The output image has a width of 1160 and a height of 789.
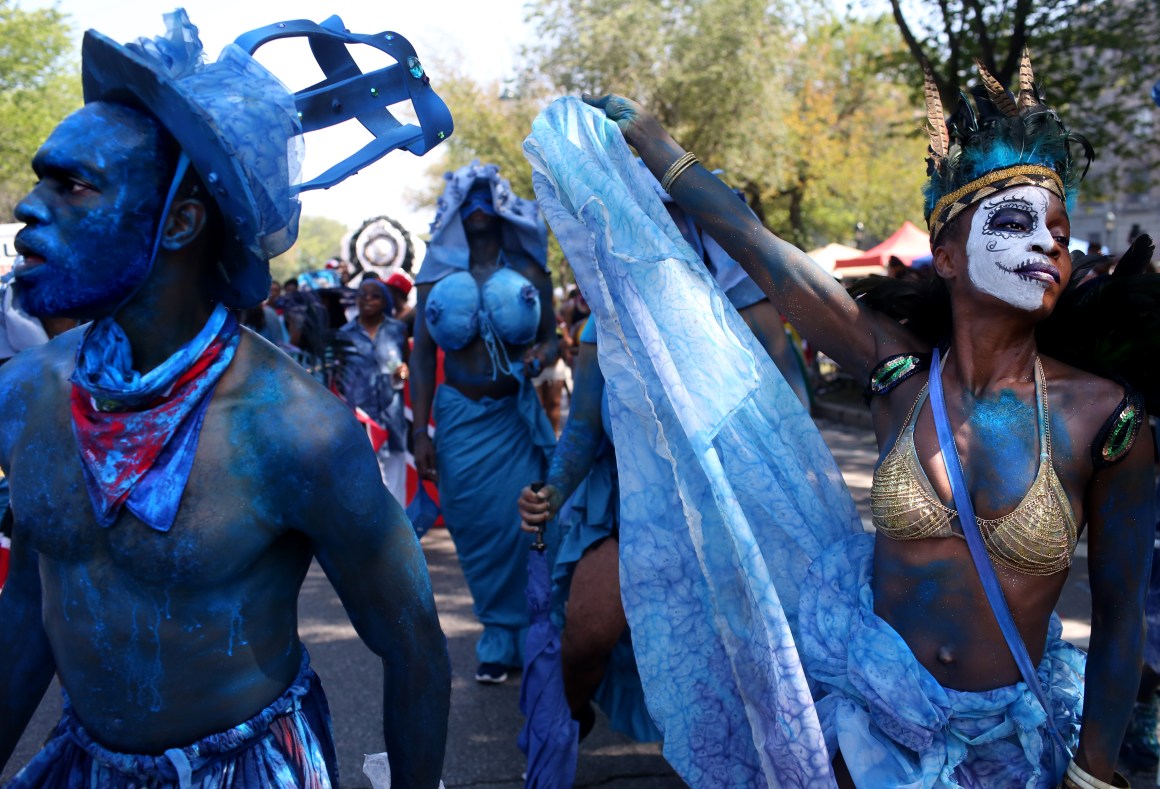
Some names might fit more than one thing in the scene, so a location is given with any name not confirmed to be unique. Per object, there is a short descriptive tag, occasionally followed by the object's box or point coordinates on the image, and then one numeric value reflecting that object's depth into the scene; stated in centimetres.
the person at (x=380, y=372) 745
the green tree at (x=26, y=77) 2539
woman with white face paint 213
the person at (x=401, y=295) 929
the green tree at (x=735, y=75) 2656
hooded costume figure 486
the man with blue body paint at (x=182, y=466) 153
